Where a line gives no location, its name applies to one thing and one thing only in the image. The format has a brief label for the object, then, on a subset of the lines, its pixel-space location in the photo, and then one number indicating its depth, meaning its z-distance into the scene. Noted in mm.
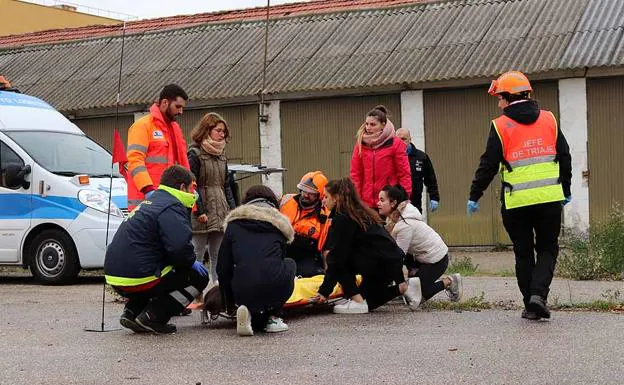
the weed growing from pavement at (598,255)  12375
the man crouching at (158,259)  8648
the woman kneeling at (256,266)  8602
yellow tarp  9523
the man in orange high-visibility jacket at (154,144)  9820
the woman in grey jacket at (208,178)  10211
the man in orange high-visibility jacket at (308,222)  10430
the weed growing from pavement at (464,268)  13889
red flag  9484
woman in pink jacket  10617
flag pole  9141
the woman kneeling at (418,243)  10180
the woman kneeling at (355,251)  9656
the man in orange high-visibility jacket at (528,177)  8969
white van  13383
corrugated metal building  18422
